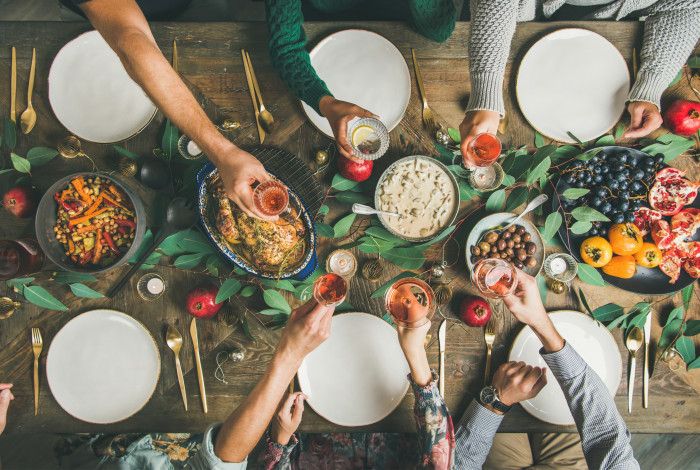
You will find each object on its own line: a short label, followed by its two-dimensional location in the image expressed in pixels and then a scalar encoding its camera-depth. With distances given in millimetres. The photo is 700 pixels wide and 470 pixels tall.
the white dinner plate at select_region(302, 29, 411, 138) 1344
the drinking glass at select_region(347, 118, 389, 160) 1193
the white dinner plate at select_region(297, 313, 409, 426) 1310
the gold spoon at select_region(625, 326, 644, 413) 1329
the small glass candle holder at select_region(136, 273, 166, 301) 1312
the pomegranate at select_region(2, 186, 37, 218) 1248
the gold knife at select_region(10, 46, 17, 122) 1328
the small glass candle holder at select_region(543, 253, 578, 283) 1303
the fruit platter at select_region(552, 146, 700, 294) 1275
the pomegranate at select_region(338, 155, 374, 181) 1253
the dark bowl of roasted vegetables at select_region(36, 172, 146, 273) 1183
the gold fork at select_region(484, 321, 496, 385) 1334
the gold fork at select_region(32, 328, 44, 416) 1300
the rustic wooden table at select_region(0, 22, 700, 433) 1322
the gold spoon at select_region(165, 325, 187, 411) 1308
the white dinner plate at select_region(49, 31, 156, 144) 1320
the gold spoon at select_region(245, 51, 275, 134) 1350
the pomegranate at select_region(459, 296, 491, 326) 1284
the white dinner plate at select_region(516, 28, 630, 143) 1356
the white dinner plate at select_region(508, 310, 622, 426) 1327
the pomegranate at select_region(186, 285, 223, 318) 1259
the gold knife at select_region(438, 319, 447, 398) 1322
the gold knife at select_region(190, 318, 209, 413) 1312
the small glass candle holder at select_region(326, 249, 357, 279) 1313
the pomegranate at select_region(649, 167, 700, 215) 1287
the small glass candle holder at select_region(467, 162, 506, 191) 1312
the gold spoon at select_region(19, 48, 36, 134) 1329
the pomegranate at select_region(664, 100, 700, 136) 1337
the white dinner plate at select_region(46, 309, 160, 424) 1292
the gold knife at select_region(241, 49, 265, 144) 1357
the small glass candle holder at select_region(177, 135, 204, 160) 1312
